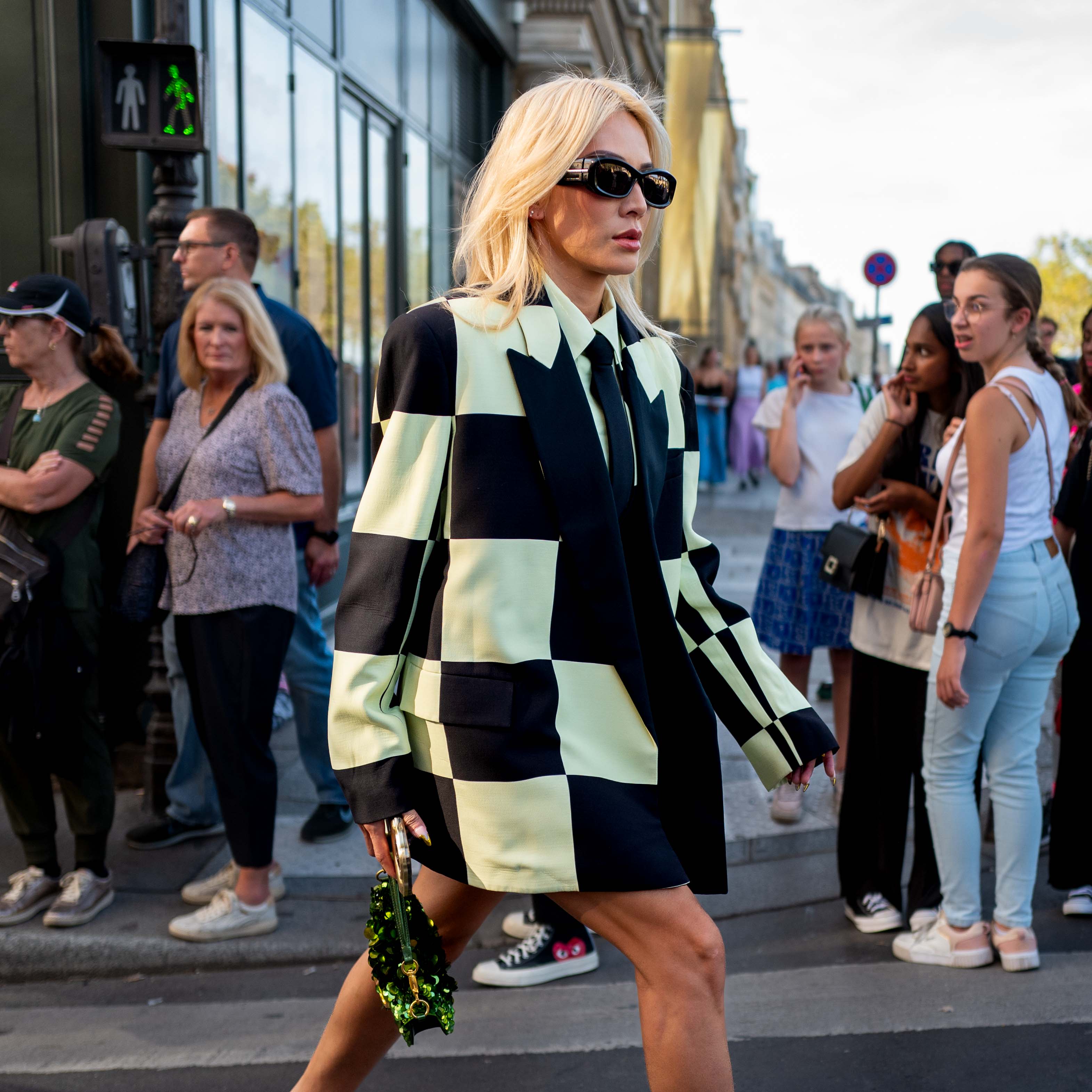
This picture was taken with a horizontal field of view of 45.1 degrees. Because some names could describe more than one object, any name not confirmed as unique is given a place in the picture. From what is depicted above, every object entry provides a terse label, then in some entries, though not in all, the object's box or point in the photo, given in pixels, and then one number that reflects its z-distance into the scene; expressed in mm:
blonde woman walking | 2053
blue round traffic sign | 18234
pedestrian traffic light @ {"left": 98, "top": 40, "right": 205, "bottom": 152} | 4840
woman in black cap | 4086
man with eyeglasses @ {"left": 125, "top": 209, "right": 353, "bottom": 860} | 4746
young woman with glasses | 3537
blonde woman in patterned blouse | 4012
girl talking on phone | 5242
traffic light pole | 5051
